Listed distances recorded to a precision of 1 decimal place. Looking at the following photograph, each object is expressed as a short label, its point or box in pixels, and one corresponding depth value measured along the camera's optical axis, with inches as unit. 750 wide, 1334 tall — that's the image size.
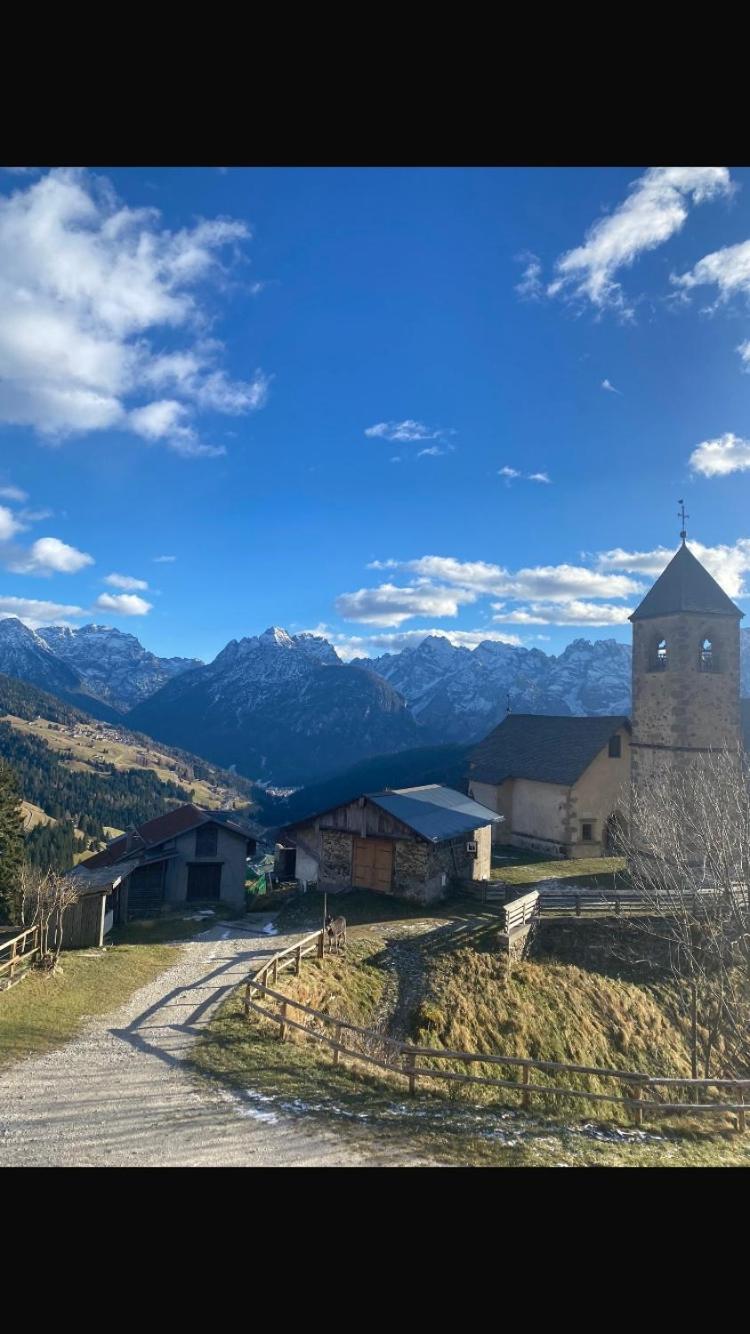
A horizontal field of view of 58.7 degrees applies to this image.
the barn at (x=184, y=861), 1109.7
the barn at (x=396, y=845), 1056.8
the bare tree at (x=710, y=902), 737.0
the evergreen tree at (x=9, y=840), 1444.4
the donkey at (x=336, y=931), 858.1
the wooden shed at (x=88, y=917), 868.0
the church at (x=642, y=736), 1252.5
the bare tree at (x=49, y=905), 773.9
